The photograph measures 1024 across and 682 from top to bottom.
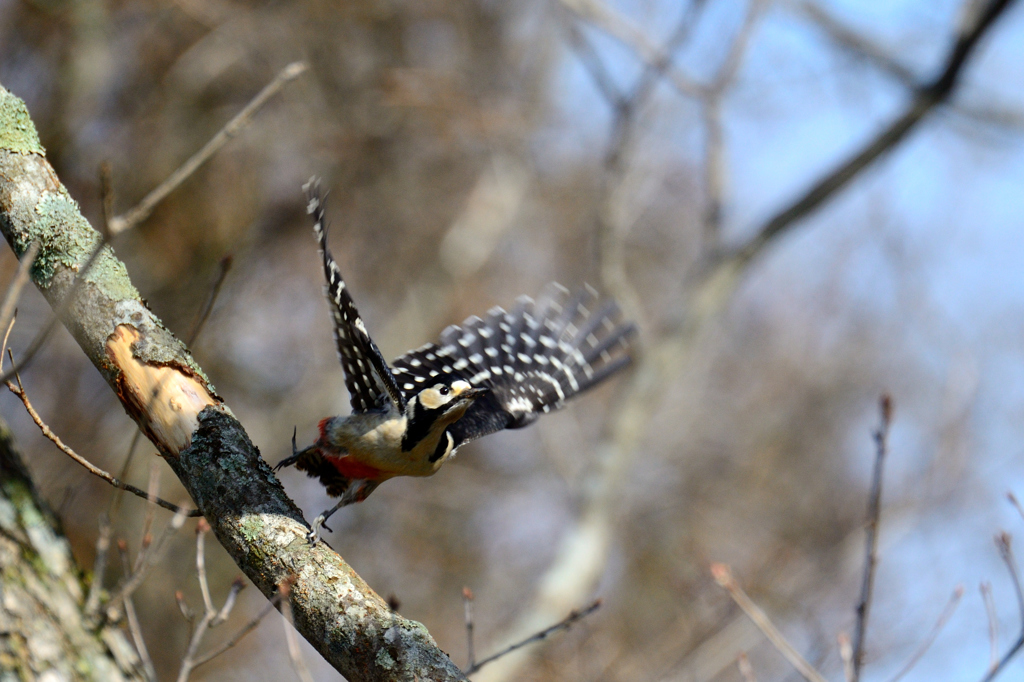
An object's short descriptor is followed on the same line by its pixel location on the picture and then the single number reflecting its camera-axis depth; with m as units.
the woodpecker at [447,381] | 5.85
